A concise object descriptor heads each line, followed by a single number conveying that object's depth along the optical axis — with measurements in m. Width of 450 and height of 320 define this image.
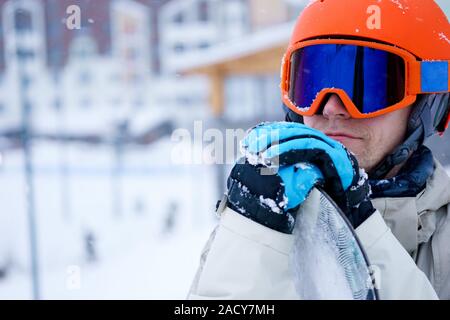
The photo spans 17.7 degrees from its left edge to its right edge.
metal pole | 3.30
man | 1.45
